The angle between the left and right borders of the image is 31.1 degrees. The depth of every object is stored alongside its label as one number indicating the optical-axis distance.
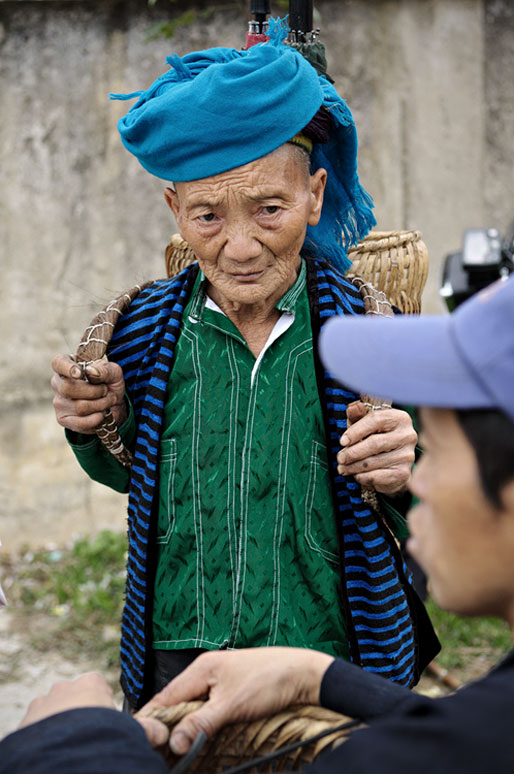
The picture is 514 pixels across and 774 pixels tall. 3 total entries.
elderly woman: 2.13
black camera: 2.98
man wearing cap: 1.05
